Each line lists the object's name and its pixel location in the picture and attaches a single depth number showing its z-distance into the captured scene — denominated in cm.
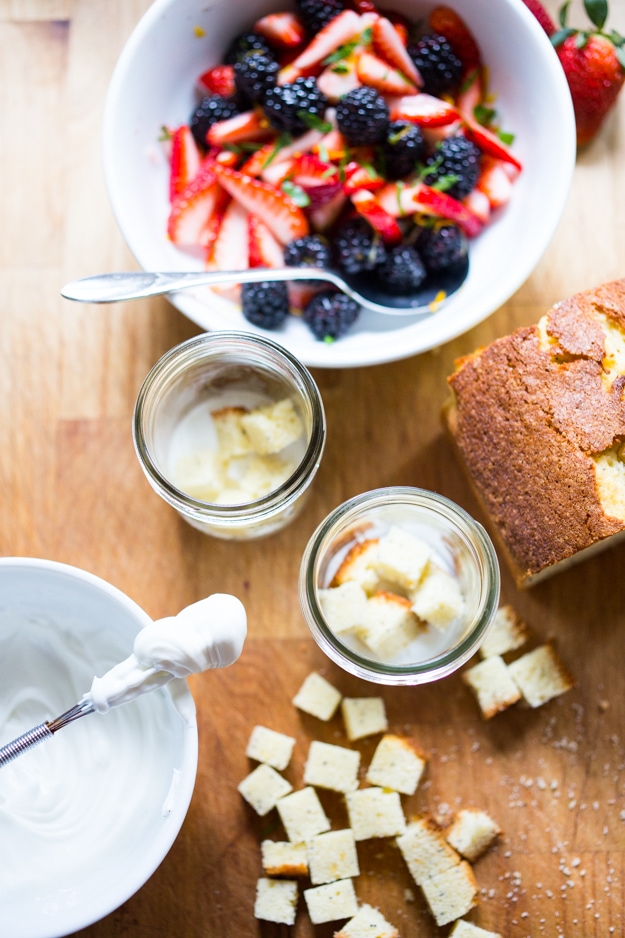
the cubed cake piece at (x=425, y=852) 73
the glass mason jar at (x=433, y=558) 68
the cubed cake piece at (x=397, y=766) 74
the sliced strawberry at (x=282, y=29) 73
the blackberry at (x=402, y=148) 72
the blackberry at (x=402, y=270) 72
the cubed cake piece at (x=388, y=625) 72
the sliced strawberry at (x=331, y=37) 72
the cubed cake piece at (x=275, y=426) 72
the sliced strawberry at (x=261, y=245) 73
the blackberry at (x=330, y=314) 72
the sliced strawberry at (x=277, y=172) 73
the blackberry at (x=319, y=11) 73
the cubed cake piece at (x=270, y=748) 74
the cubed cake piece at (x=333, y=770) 74
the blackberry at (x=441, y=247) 72
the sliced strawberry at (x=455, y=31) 73
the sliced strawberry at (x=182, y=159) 74
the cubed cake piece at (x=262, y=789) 74
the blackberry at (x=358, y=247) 72
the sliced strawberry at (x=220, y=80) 74
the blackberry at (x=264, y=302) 72
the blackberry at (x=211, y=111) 74
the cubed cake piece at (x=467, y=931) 73
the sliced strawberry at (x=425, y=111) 72
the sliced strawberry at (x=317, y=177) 72
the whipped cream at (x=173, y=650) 65
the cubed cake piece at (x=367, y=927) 72
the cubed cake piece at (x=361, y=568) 73
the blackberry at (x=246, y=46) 73
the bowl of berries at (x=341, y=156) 71
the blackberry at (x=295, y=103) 72
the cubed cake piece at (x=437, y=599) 72
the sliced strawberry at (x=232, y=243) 74
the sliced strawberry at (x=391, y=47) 72
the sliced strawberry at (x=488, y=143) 73
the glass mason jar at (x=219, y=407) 68
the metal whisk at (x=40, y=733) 66
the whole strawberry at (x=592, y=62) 74
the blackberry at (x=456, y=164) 72
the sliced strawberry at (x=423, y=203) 72
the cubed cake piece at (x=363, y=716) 74
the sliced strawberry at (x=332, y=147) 73
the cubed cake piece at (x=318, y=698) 74
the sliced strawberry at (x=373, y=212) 71
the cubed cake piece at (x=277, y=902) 73
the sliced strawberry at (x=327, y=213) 73
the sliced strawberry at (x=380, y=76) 72
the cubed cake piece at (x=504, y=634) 75
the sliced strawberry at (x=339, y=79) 72
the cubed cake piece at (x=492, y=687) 74
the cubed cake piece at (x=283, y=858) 73
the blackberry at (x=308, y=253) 72
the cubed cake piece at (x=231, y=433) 73
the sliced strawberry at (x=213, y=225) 74
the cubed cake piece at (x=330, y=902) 73
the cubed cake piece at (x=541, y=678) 74
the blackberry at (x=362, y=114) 71
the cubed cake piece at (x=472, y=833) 73
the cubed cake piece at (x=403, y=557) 72
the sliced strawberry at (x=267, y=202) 72
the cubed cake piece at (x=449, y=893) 73
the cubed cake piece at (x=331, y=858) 73
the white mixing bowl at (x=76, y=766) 67
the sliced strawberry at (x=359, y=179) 72
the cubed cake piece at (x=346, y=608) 71
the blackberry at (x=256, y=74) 72
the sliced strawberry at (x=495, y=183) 73
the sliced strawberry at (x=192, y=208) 73
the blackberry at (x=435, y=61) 73
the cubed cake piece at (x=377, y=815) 73
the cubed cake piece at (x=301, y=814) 74
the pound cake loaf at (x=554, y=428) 68
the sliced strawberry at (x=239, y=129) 73
